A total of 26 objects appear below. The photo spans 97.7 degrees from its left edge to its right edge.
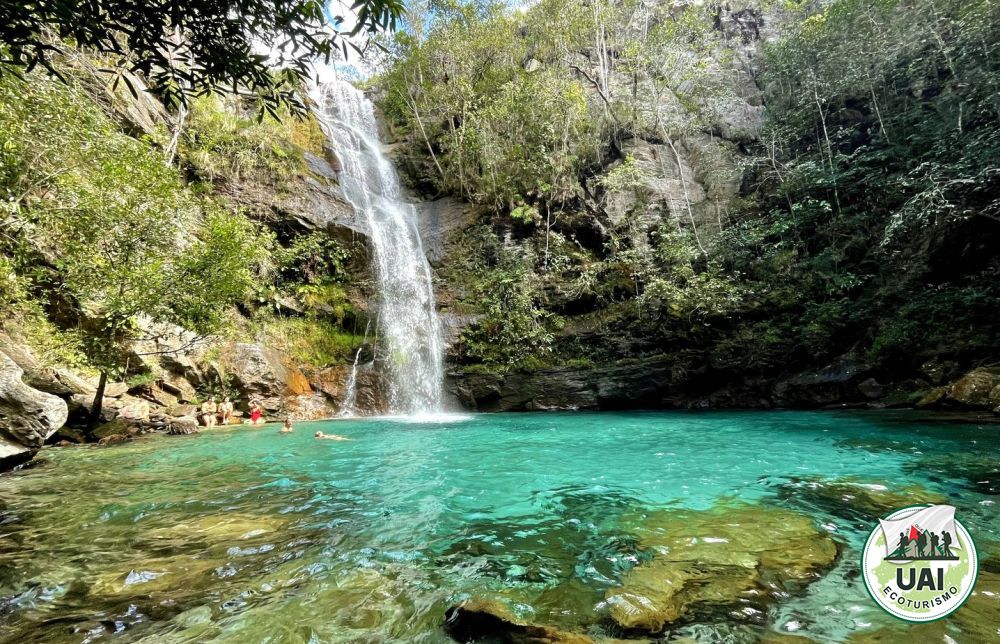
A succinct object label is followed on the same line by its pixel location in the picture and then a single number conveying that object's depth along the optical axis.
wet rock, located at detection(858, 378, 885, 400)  12.37
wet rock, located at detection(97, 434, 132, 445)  9.27
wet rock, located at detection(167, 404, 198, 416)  12.02
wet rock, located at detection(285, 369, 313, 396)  14.79
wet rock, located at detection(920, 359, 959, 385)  11.11
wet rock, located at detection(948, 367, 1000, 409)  9.30
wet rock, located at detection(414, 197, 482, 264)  20.16
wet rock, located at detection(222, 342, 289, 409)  13.83
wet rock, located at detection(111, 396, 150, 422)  10.66
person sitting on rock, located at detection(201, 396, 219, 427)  12.20
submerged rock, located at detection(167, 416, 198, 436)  10.82
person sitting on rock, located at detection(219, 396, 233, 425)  12.71
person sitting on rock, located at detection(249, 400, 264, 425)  12.84
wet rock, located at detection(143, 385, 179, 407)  12.10
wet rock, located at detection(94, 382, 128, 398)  11.05
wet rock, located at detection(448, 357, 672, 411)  15.60
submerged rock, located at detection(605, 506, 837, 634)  2.70
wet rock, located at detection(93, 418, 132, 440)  9.65
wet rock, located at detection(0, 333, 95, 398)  8.50
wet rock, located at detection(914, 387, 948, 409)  10.34
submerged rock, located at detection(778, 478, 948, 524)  4.34
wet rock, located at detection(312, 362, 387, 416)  15.45
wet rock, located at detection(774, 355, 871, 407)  12.95
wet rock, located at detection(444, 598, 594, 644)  2.32
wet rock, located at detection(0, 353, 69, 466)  5.73
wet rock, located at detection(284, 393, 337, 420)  14.31
